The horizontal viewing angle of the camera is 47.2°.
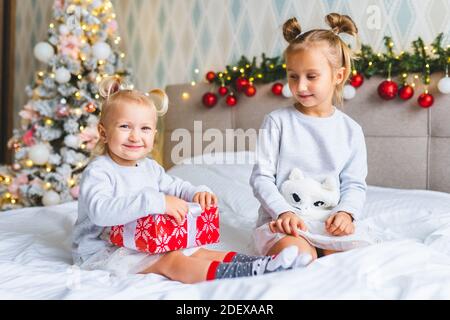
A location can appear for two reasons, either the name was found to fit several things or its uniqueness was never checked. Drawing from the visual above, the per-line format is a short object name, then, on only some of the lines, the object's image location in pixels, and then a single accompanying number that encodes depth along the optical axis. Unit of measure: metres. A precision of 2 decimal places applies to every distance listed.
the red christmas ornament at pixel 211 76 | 2.93
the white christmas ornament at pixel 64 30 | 3.08
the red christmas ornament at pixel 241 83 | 2.76
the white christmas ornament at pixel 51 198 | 3.03
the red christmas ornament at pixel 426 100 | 2.24
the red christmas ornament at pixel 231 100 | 2.81
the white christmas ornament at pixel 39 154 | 3.04
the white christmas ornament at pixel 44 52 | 3.12
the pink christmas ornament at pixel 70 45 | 3.10
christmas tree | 3.07
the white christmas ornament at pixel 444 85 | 2.19
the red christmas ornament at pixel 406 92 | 2.28
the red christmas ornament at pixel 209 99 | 2.90
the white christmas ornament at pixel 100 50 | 3.09
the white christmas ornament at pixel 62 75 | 3.04
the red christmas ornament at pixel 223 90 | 2.85
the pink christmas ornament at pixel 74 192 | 3.04
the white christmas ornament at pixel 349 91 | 2.42
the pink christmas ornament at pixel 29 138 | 3.17
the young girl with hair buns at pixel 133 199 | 1.26
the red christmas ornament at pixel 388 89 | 2.30
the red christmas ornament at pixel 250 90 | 2.73
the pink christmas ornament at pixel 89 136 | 3.06
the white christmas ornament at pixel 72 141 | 3.03
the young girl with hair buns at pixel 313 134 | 1.53
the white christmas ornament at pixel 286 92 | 2.62
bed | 1.05
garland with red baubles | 2.26
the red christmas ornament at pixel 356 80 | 2.42
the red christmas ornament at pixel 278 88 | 2.65
